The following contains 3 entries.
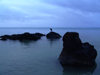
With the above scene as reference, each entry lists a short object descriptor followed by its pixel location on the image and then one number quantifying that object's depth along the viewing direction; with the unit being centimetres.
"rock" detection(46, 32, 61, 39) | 3749
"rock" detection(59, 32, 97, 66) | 1151
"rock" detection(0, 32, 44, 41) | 3395
